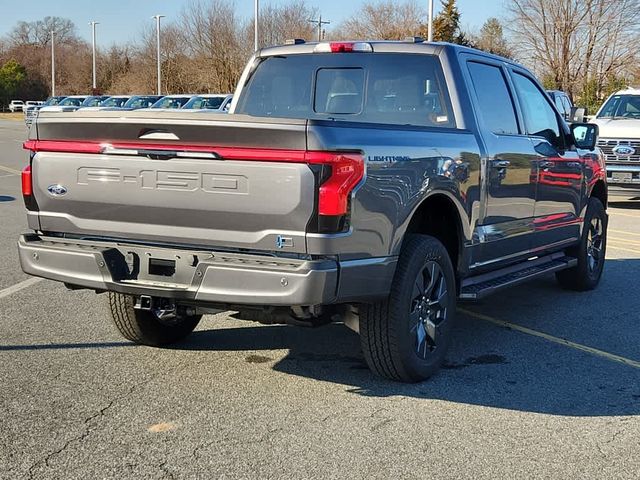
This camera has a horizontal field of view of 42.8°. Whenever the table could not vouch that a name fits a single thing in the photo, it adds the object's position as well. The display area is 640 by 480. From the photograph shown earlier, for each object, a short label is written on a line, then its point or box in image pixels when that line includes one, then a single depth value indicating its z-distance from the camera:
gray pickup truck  4.04
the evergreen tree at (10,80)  86.00
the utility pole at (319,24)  58.17
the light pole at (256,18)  47.53
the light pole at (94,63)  70.61
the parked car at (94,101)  42.59
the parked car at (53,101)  47.04
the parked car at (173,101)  36.09
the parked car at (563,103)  22.84
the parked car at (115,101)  42.75
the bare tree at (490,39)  50.44
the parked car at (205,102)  32.88
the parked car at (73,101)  45.50
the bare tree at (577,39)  39.06
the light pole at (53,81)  78.12
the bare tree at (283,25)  56.44
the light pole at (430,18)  35.09
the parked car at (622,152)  14.42
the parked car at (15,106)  79.57
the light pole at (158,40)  57.08
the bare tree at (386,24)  56.28
